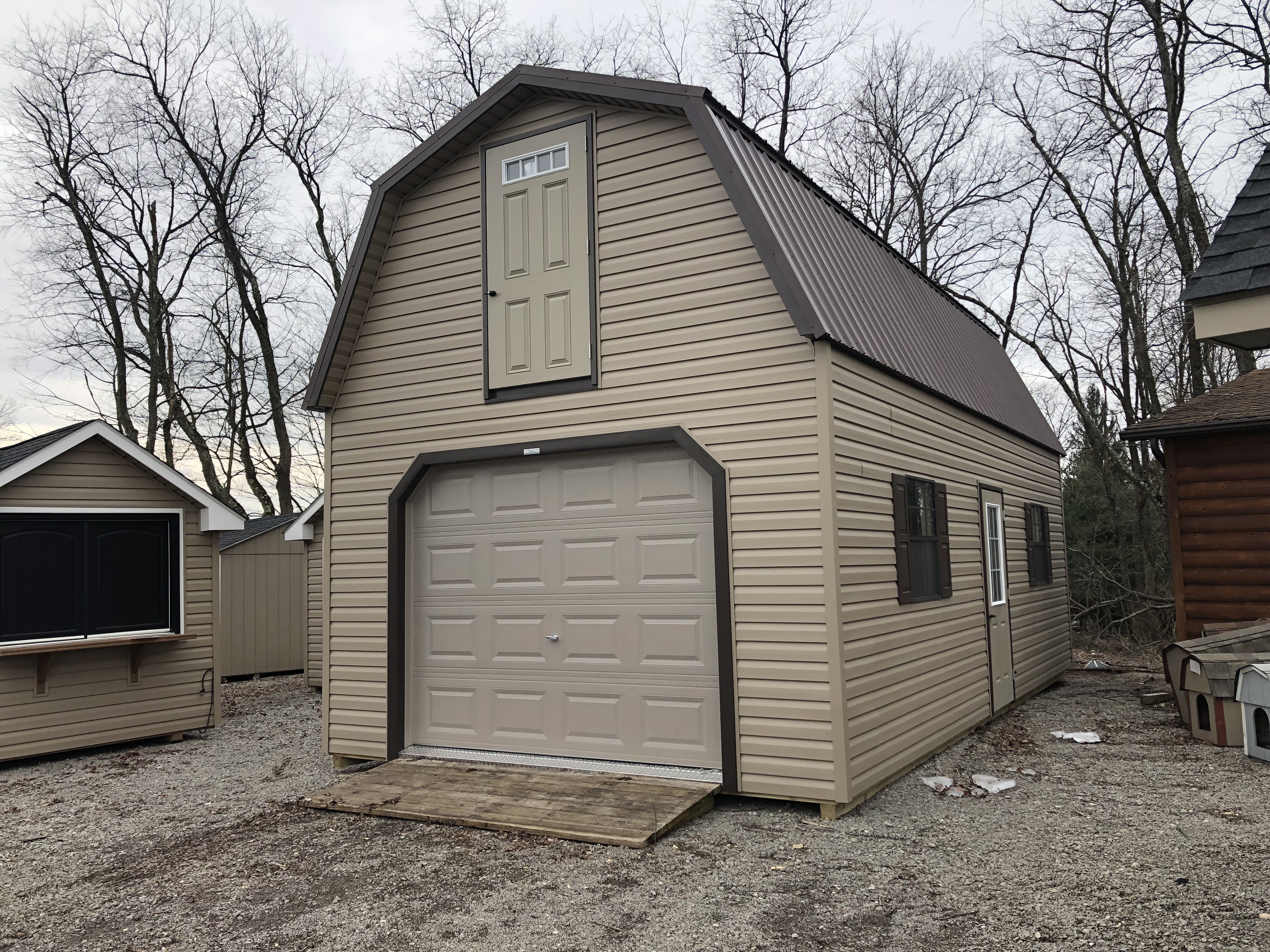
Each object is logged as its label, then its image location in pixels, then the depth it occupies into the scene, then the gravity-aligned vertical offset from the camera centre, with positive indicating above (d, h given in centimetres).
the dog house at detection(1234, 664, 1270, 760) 713 -123
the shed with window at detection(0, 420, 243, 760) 865 -24
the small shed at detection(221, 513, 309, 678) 1566 -59
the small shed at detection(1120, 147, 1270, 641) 928 +41
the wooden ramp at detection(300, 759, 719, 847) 556 -154
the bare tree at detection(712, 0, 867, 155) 1905 +1031
